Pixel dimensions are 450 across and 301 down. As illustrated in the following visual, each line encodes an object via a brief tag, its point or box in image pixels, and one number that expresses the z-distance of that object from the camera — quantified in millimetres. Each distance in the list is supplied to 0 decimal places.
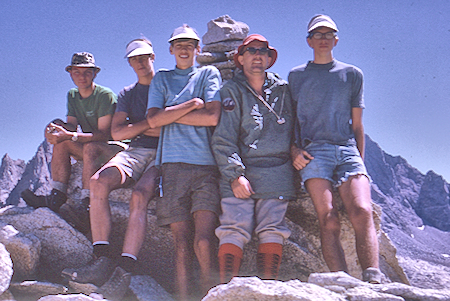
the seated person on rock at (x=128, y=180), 4902
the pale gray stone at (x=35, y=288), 5309
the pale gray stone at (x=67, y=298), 3935
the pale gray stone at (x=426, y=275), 6927
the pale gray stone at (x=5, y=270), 5034
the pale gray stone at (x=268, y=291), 3234
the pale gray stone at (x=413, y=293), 3414
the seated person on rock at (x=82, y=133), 6492
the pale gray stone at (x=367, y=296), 3308
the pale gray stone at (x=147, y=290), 5146
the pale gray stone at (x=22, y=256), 5750
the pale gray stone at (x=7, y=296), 5090
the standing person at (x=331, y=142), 4746
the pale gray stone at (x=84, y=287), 4772
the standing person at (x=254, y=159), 4871
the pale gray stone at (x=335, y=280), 3559
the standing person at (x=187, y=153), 5062
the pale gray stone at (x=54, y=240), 6215
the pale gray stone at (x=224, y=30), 8938
